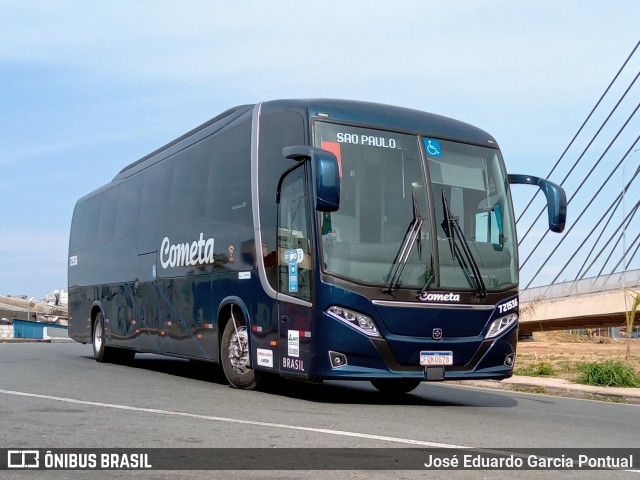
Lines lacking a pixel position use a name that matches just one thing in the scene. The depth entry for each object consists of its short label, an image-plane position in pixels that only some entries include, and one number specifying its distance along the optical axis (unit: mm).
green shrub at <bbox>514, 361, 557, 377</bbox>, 18875
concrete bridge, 41844
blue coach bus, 10891
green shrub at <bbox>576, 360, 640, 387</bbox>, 16125
